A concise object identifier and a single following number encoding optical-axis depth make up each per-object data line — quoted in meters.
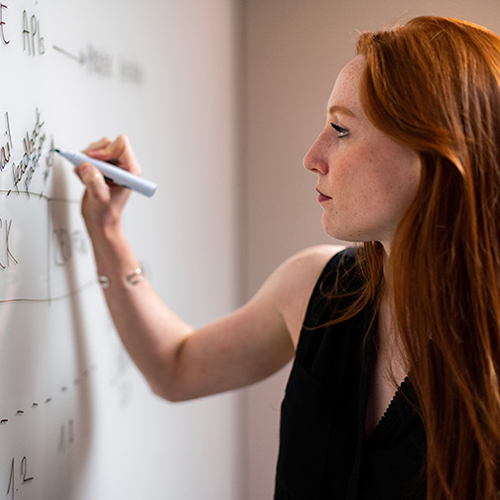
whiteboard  0.57
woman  0.62
